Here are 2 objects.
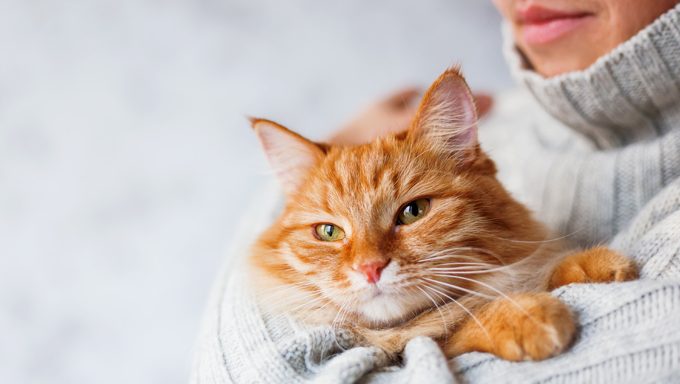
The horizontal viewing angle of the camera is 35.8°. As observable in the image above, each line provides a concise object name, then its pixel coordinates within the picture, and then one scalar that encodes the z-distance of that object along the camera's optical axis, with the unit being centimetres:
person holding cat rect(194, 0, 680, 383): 47
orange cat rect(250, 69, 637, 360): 50
